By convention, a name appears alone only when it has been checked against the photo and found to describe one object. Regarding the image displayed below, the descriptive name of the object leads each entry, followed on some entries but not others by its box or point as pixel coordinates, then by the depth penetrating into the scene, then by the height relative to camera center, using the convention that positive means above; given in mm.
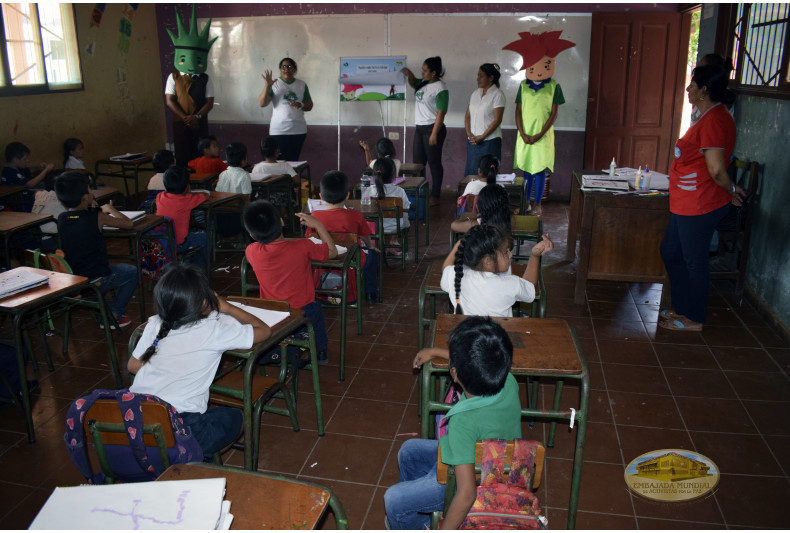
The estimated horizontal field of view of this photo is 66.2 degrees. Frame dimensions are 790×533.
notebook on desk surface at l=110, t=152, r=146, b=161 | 6802 -362
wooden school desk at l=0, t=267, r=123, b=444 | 2514 -724
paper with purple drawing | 1175 -741
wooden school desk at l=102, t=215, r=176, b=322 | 3744 -679
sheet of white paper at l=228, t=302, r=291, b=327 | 2307 -724
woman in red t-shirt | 3393 -424
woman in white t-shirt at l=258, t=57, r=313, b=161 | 6906 +206
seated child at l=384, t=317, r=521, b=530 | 1532 -741
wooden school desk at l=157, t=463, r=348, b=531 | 1300 -815
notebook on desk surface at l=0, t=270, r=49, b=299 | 2605 -678
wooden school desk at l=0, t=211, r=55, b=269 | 3533 -582
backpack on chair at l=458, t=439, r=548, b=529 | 1445 -878
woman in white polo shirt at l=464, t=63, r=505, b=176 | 6438 +50
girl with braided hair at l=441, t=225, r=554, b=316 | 2387 -607
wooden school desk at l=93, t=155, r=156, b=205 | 6757 -522
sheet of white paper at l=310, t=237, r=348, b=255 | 3321 -677
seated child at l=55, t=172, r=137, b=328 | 3504 -584
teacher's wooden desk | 4184 -788
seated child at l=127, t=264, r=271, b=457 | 1948 -716
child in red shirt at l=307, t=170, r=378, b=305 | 3719 -539
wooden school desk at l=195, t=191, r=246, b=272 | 4414 -636
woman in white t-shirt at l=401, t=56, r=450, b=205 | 6980 +79
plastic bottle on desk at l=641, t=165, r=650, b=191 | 4227 -406
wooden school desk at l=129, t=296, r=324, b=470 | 2096 -778
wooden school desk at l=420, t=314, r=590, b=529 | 1888 -740
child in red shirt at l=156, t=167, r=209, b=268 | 4227 -527
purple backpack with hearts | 1610 -868
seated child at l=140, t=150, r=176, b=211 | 4961 -402
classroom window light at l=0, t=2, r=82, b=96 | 6035 +777
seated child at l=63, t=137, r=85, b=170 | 6336 -294
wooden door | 6961 +388
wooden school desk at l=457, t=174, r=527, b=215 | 4969 -527
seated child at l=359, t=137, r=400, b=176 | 5672 -228
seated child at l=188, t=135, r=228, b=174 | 5793 -341
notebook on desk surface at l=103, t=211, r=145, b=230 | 3850 -567
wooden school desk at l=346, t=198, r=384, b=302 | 4195 -619
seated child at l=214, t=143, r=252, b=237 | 5062 -421
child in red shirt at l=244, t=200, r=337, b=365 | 2898 -638
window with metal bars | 4008 +510
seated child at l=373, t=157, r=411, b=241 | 4664 -490
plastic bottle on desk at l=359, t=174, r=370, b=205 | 4432 -495
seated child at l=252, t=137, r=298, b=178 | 5570 -367
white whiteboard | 7496 +919
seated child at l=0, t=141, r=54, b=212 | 5250 -414
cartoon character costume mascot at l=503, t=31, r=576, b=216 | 6570 +238
